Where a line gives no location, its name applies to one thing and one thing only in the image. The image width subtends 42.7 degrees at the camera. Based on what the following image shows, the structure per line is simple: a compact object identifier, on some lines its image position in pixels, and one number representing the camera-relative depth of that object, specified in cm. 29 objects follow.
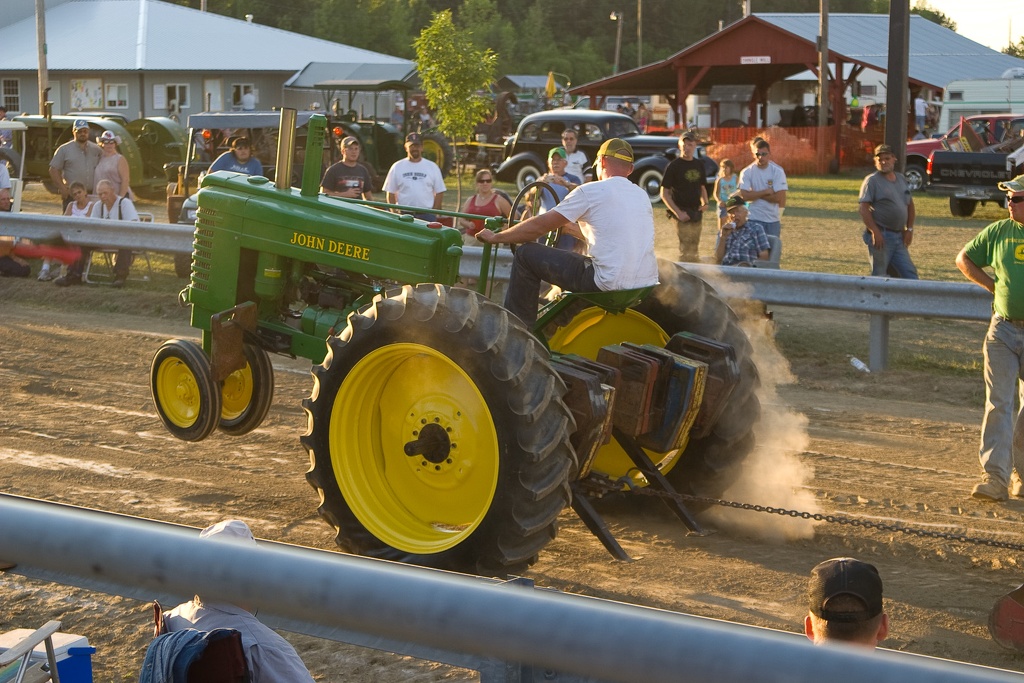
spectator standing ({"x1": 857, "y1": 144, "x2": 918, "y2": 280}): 1306
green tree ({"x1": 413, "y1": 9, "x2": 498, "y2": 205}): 2514
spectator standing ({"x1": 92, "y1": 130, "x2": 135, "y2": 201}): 1647
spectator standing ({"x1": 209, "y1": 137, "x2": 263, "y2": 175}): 1469
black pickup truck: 2436
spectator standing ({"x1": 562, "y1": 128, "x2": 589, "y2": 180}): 1731
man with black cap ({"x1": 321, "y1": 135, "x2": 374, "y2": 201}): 1384
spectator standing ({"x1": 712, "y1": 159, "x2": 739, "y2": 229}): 1503
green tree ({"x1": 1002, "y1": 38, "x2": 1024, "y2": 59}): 8786
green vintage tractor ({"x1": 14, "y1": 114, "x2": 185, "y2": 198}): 2555
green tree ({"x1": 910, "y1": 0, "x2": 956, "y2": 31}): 9764
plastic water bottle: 1030
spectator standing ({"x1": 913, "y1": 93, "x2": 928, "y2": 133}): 4206
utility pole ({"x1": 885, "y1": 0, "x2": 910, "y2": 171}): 1465
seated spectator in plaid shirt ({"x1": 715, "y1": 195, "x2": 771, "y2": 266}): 1234
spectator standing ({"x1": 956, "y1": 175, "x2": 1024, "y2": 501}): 726
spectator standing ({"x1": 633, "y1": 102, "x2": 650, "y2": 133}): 5355
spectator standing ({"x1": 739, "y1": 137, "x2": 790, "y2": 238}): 1377
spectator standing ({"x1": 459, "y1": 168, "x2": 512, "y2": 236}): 1298
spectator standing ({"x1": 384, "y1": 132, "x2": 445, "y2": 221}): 1391
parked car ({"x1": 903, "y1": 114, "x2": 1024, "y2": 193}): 2583
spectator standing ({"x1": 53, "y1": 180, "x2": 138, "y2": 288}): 1423
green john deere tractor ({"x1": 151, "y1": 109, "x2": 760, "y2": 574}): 564
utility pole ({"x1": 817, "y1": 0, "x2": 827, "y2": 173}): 3553
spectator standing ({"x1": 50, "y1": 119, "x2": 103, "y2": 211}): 1766
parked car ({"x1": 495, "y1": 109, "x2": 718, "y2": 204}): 2748
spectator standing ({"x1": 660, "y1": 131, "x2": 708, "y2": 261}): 1487
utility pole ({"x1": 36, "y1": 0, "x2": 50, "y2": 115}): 3519
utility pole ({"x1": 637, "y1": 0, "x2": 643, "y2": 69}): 8819
